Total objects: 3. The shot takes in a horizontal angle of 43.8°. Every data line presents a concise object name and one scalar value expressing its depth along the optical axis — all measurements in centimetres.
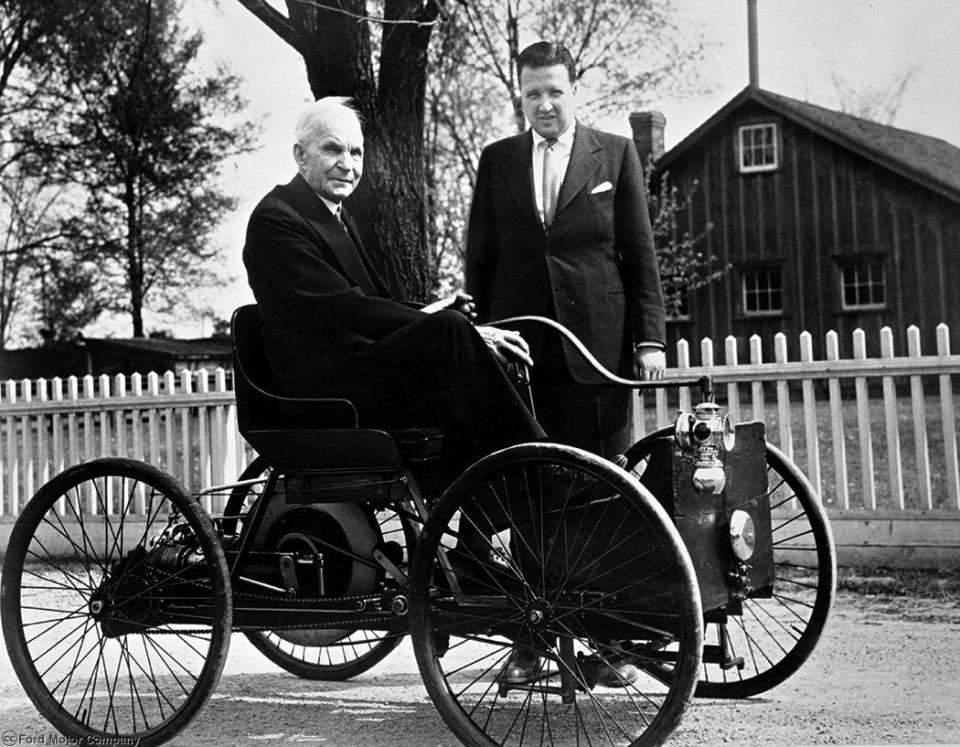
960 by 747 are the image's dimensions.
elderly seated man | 314
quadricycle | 297
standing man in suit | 406
